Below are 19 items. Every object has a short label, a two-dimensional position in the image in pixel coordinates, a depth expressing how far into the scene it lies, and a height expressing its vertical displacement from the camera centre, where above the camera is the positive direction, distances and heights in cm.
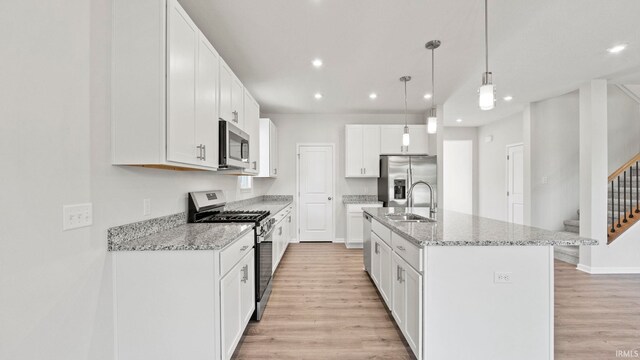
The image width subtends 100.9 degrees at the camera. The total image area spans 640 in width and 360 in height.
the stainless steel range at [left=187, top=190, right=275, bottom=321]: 234 -37
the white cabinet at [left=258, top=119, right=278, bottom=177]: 455 +57
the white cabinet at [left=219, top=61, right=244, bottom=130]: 238 +82
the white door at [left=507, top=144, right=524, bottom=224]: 578 -4
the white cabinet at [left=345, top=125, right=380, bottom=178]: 513 +61
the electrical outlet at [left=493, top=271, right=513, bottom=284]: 159 -58
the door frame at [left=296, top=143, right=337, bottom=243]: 546 -6
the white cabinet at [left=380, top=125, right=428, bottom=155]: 509 +82
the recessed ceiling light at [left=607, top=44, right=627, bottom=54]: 284 +146
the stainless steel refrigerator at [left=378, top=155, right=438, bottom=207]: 466 +9
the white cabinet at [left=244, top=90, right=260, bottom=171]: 313 +68
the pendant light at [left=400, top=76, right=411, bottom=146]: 313 +138
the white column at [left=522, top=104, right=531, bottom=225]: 505 +39
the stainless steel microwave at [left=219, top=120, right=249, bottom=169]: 231 +33
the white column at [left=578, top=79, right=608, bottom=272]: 362 +16
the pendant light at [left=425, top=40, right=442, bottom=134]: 270 +74
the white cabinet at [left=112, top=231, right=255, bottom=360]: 152 -72
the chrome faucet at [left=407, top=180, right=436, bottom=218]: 255 -30
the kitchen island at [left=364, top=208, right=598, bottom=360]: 158 -70
